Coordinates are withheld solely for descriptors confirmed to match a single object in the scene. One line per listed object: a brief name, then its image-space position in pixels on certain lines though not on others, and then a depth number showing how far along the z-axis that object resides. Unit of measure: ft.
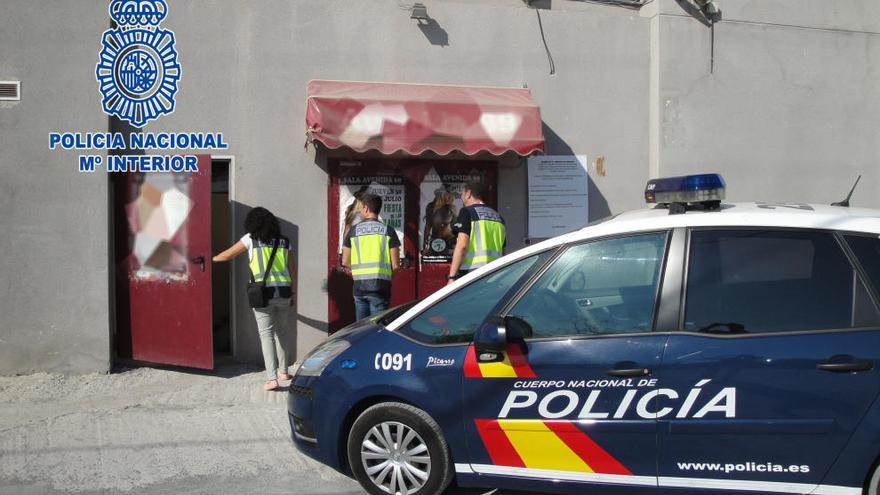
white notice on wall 27.37
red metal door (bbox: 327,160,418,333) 25.90
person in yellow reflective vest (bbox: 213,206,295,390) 22.30
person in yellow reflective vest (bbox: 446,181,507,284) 22.65
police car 12.10
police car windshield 15.39
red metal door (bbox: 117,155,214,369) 23.89
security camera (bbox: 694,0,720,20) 27.53
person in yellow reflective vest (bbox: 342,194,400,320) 22.63
